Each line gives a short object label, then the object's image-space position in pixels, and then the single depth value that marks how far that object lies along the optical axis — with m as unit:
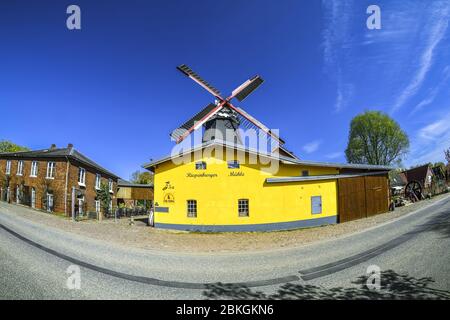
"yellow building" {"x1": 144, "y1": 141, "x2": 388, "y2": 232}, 18.00
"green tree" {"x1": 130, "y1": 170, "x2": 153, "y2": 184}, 51.74
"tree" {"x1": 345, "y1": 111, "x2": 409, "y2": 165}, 42.56
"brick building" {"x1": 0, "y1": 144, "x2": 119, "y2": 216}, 26.48
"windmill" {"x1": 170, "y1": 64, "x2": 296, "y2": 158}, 25.16
